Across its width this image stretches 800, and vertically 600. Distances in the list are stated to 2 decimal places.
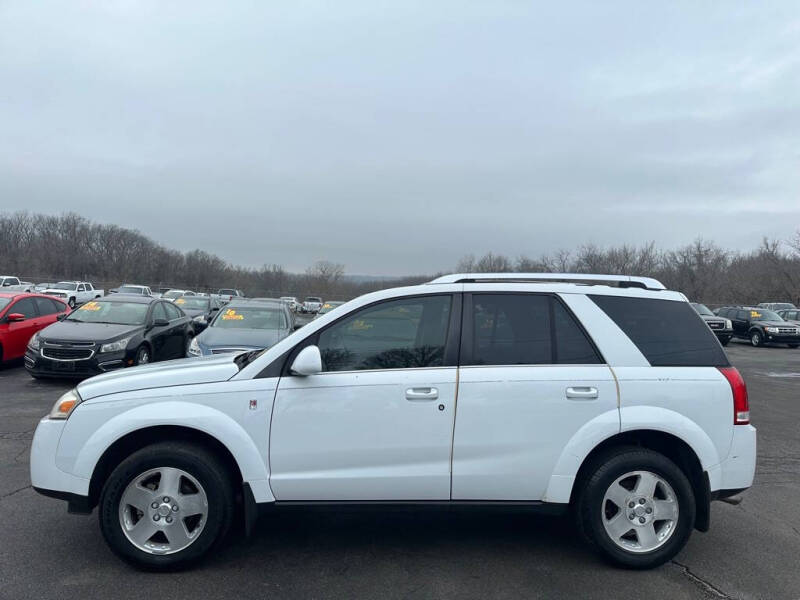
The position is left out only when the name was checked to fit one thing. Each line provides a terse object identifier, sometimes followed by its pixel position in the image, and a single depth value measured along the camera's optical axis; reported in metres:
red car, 11.27
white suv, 3.66
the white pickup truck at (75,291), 37.81
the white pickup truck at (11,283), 38.42
